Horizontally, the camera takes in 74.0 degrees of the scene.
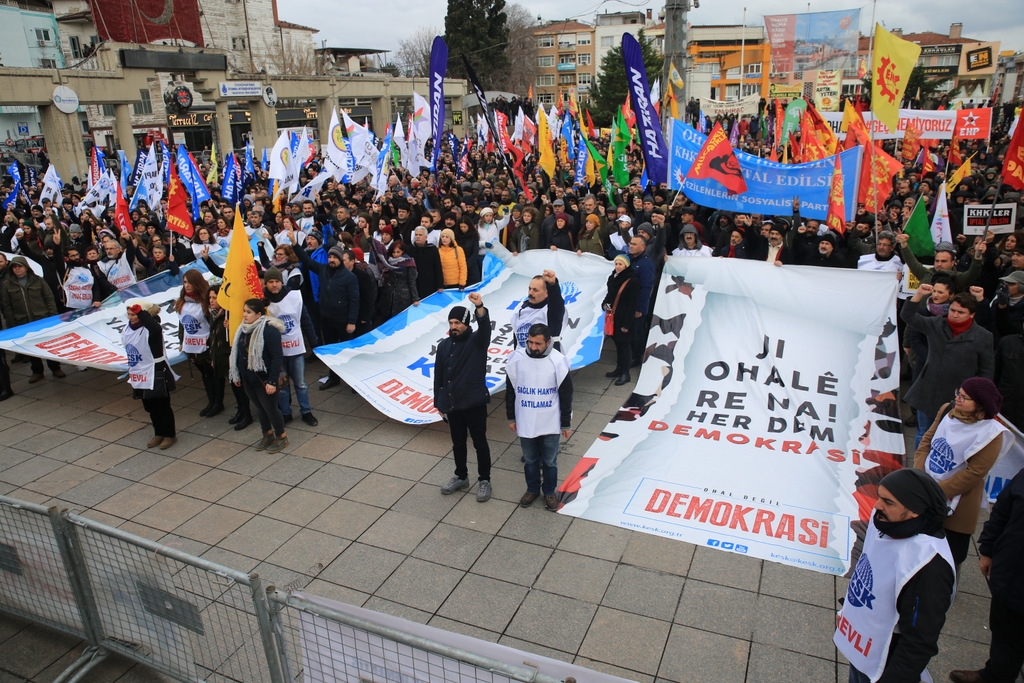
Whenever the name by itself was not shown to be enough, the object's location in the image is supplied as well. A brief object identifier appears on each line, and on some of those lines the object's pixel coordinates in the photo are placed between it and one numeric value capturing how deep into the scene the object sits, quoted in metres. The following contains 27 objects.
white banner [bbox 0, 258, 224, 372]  8.22
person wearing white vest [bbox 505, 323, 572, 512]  5.20
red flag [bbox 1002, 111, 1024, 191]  7.82
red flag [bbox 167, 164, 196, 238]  9.98
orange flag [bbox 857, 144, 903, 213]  10.12
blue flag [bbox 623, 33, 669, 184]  9.54
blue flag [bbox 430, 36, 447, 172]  11.48
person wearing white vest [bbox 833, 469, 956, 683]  2.76
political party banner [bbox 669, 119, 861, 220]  8.04
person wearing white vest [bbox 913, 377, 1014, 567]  3.79
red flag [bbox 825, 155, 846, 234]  8.05
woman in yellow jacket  9.10
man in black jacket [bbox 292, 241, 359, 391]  8.10
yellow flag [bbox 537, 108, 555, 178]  14.58
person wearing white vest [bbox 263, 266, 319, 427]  7.15
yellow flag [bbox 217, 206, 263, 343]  6.56
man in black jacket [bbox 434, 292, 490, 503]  5.49
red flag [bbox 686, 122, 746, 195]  8.35
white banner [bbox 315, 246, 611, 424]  7.48
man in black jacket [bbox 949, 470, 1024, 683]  3.31
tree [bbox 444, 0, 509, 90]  54.41
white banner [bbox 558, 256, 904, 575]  5.18
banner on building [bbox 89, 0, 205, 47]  27.66
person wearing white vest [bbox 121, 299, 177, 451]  6.78
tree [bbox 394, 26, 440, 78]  66.44
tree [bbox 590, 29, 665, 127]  43.28
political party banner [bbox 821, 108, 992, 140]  14.66
